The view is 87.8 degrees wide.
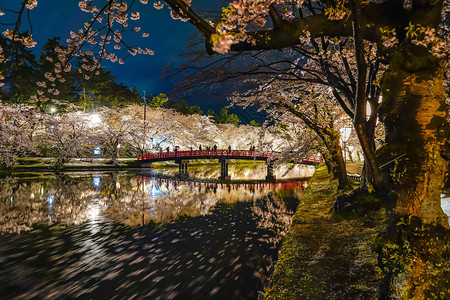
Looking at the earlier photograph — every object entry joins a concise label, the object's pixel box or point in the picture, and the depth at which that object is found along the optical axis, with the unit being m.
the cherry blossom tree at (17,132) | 23.11
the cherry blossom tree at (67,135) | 26.81
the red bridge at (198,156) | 32.39
